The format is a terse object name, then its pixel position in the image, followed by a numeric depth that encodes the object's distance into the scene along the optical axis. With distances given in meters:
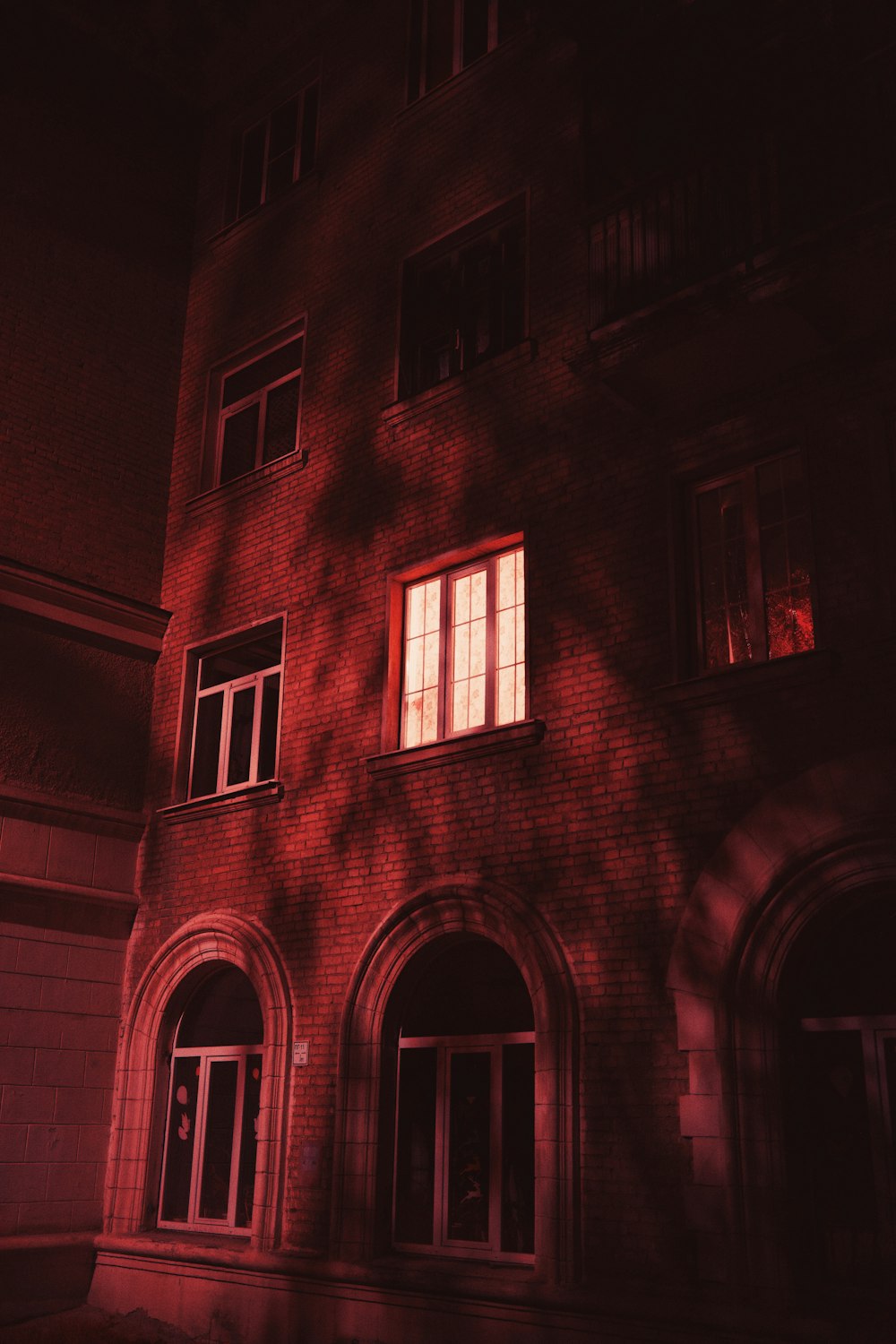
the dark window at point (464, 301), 12.52
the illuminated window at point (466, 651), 11.23
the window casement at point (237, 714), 13.54
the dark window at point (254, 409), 14.67
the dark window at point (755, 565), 9.43
